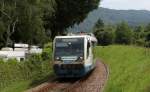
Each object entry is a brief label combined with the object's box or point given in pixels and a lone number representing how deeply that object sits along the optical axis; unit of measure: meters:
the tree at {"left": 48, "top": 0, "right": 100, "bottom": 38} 58.06
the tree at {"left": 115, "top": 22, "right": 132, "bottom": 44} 95.36
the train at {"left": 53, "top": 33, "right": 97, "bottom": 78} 22.50
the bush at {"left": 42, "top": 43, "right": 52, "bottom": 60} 37.36
